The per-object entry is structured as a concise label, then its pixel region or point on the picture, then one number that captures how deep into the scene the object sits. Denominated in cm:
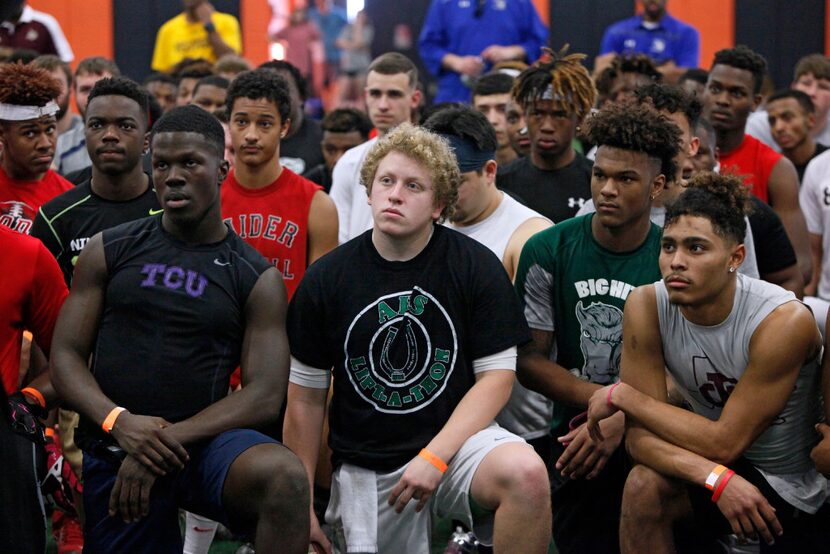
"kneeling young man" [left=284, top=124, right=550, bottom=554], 425
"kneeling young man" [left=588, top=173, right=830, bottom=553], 423
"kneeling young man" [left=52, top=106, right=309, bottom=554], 396
